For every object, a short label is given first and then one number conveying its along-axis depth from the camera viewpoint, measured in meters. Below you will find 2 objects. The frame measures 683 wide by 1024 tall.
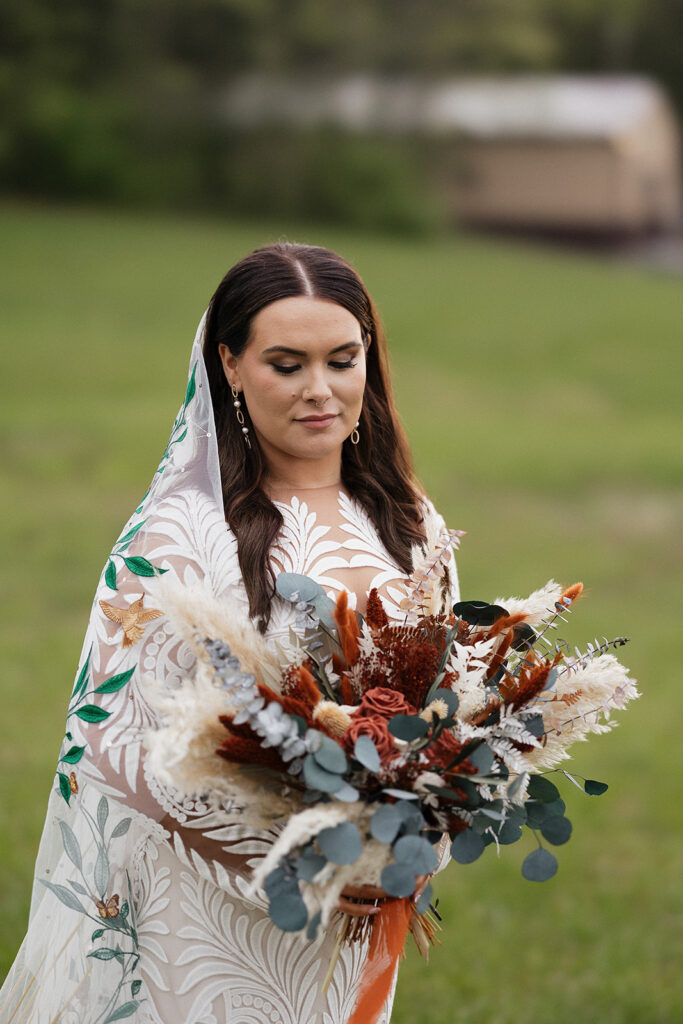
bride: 2.43
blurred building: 31.11
